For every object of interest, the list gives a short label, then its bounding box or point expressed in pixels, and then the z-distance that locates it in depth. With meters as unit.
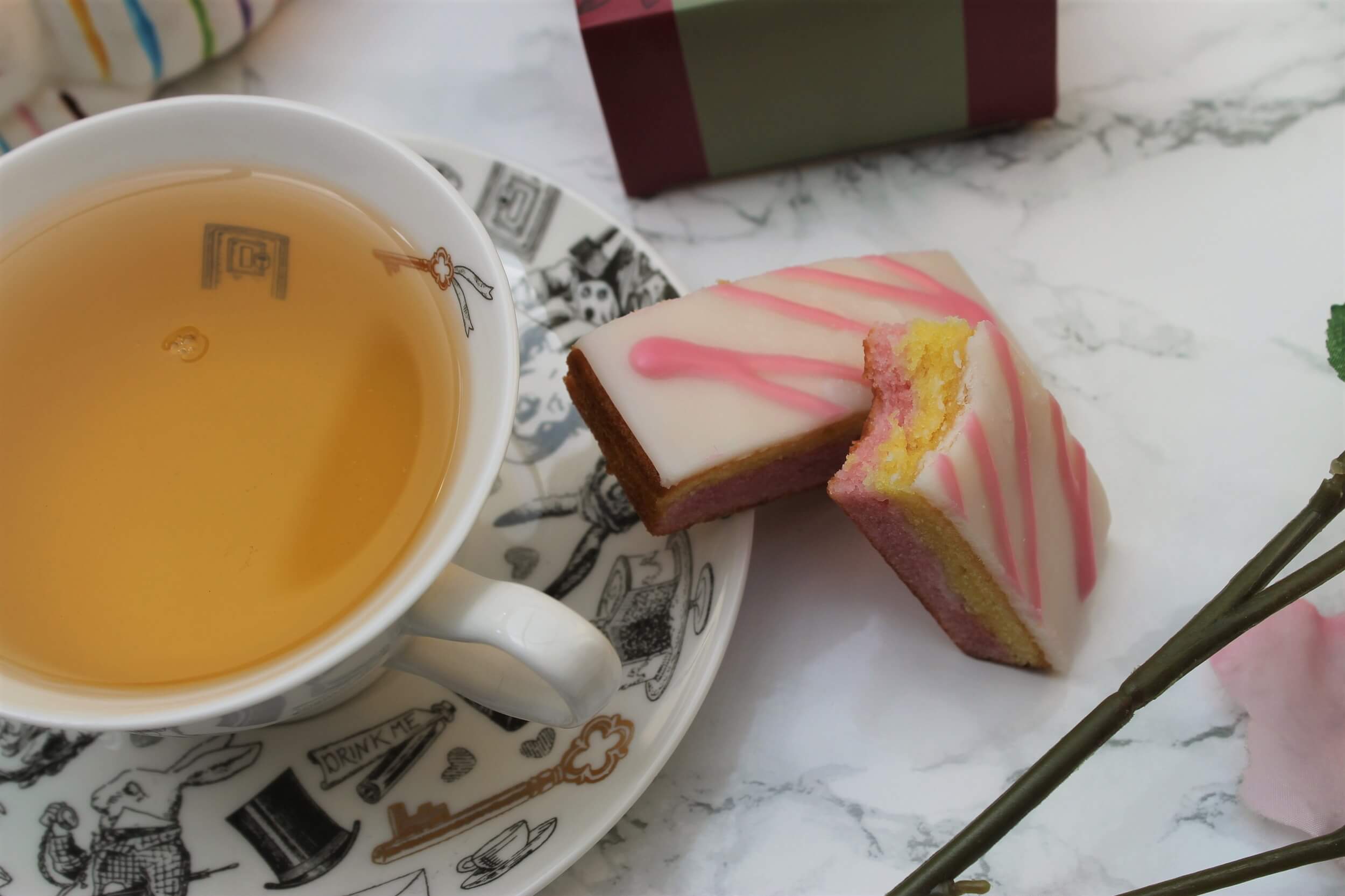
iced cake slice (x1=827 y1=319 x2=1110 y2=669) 0.51
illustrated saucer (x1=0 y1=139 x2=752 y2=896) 0.51
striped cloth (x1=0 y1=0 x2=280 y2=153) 0.56
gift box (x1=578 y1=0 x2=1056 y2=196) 0.55
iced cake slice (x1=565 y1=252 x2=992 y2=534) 0.52
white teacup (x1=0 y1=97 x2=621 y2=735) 0.48
